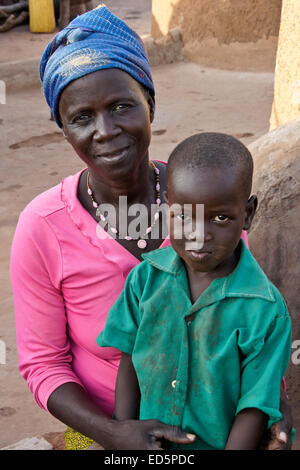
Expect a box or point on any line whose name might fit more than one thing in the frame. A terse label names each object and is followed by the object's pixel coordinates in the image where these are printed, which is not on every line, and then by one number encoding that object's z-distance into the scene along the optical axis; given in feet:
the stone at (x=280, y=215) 8.23
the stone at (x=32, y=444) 8.29
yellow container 33.99
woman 5.76
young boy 4.95
